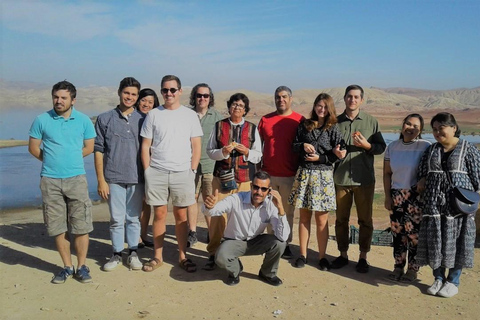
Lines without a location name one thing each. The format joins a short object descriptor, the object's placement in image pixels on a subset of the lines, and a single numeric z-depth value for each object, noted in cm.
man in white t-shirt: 462
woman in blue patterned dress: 418
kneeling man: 444
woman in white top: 450
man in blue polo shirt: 428
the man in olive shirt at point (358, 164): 478
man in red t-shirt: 505
